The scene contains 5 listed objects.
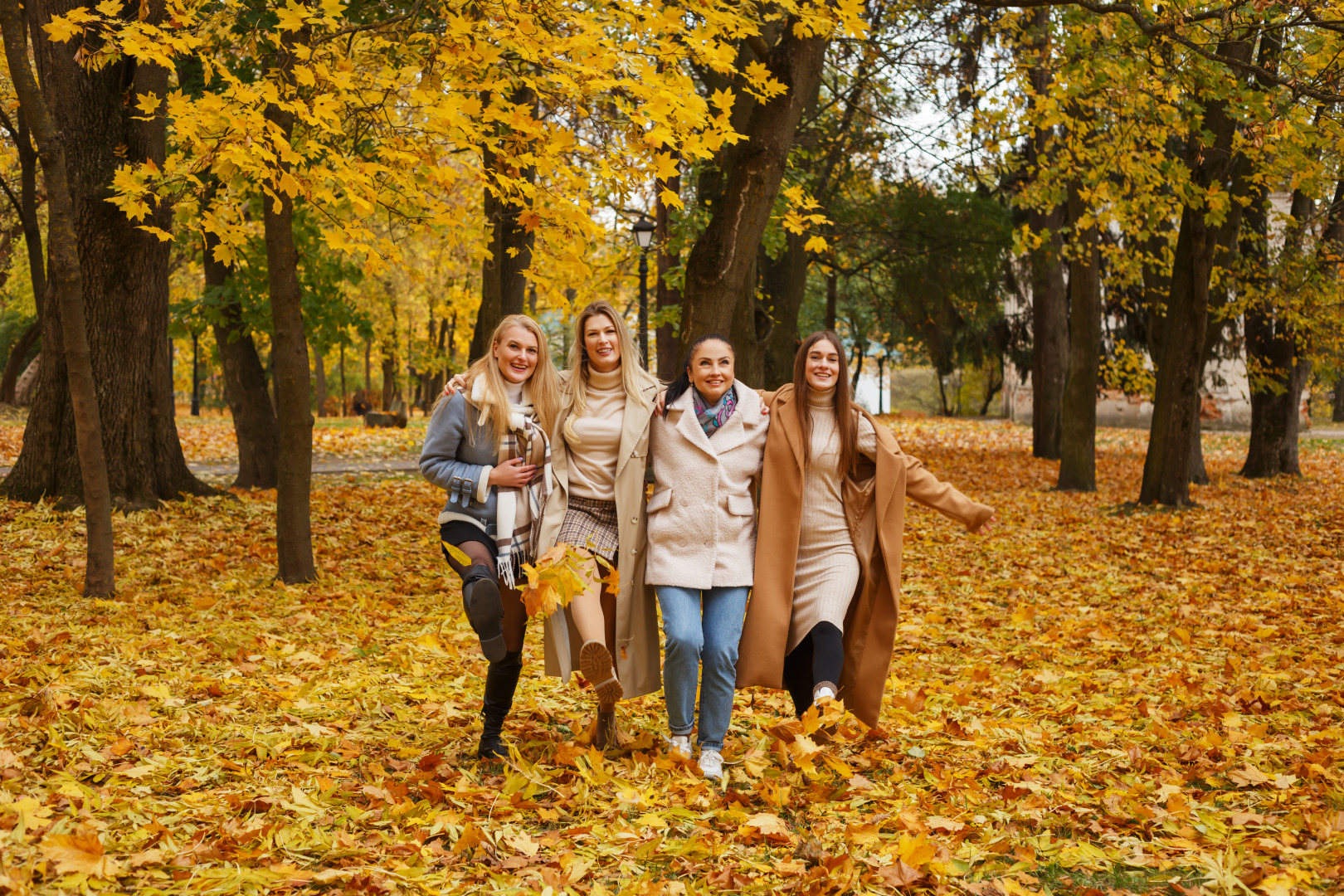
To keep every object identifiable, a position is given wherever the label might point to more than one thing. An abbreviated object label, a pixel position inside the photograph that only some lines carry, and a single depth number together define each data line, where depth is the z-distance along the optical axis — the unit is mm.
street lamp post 16433
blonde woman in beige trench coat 4156
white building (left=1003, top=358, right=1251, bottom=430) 30250
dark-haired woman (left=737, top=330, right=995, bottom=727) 4254
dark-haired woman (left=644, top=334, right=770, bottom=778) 4109
